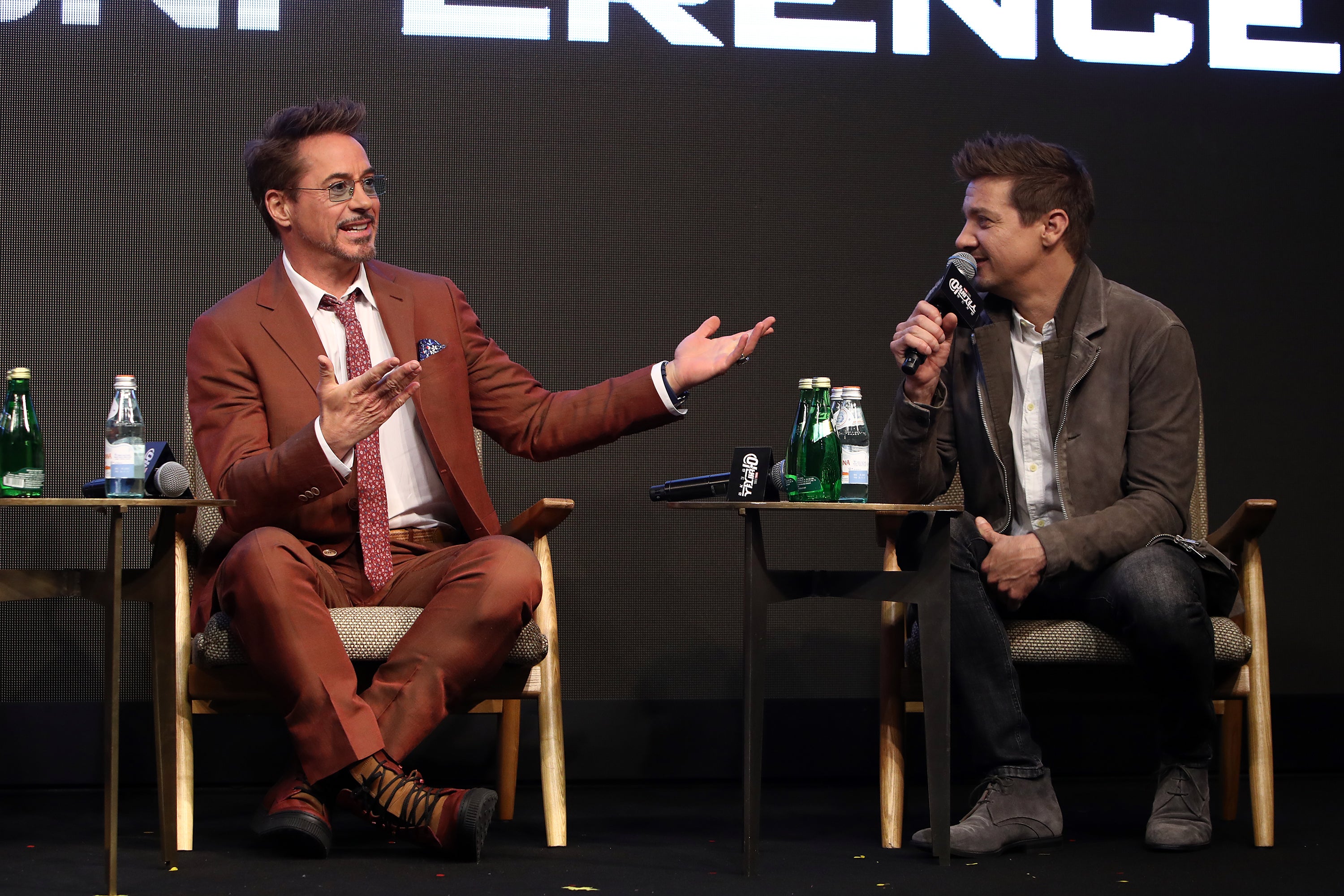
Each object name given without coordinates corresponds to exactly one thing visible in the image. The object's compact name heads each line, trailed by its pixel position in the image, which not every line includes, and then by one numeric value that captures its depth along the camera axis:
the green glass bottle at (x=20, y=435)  4.54
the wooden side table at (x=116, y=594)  3.87
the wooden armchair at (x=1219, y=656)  4.66
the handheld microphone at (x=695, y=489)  4.67
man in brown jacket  4.60
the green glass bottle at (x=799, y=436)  4.55
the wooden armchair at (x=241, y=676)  4.25
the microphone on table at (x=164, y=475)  4.09
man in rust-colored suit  4.26
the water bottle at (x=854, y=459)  4.41
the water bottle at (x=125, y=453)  4.04
